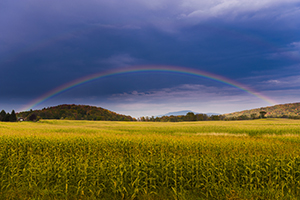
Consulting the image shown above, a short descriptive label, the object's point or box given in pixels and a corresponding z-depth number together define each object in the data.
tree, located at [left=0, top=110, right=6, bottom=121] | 109.15
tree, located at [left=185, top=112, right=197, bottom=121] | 128.30
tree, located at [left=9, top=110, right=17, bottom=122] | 100.45
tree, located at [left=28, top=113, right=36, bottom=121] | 102.71
